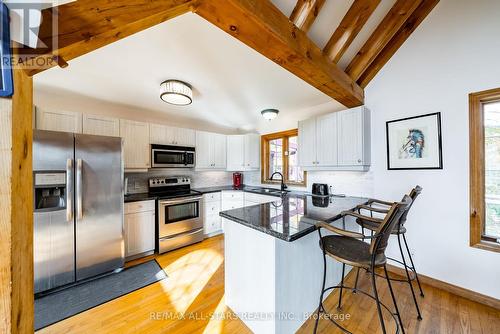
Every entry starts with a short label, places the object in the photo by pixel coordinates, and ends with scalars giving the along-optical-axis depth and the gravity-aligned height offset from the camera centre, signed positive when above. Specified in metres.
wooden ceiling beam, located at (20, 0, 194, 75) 0.79 +0.70
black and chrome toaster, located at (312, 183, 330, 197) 2.96 -0.38
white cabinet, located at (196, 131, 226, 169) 3.81 +0.38
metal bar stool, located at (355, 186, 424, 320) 1.61 -0.61
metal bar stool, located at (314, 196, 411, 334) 1.18 -0.64
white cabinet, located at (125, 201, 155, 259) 2.63 -0.88
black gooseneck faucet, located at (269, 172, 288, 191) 3.60 -0.37
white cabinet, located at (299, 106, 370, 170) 2.47 +0.38
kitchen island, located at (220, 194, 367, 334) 1.34 -0.82
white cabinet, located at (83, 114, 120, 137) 2.55 +0.64
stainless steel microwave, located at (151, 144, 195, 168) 3.14 +0.22
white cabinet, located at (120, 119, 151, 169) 2.90 +0.41
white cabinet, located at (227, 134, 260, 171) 4.14 +0.35
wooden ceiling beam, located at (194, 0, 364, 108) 1.15 +0.98
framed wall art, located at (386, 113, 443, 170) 2.13 +0.28
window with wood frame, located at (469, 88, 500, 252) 1.87 -0.08
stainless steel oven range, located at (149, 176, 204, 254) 2.89 -0.76
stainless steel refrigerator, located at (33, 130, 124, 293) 1.93 -0.43
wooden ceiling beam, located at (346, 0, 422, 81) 1.92 +1.51
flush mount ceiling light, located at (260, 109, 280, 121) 3.20 +0.94
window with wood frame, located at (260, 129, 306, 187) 3.70 +0.21
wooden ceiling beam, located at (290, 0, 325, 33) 1.56 +1.35
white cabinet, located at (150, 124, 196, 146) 3.22 +0.62
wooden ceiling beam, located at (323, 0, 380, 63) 1.73 +1.42
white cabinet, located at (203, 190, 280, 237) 3.52 -0.72
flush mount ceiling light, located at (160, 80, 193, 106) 2.39 +1.01
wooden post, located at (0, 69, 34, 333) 0.62 -0.14
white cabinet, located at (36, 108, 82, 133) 2.25 +0.64
